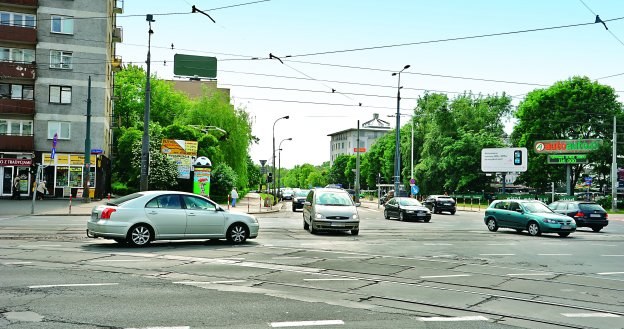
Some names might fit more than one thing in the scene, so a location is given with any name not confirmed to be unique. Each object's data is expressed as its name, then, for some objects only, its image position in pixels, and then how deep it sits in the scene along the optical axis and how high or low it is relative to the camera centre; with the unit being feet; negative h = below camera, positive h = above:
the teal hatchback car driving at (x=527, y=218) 73.20 -4.24
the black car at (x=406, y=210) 104.58 -4.59
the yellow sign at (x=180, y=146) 143.33 +9.21
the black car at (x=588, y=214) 90.68 -4.30
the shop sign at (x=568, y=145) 183.01 +13.76
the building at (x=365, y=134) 536.01 +49.08
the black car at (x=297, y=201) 139.32 -4.20
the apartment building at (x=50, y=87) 138.10 +23.46
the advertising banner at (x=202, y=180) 124.57 +0.60
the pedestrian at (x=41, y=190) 129.18 -2.12
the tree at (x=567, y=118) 195.21 +24.30
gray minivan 64.90 -3.20
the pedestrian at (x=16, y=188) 129.49 -1.88
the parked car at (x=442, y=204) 149.28 -4.93
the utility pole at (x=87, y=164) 117.70 +3.55
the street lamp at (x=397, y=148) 140.56 +9.50
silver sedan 44.91 -3.14
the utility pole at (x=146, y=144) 85.20 +5.81
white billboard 199.00 +9.73
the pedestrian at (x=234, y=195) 128.52 -2.70
